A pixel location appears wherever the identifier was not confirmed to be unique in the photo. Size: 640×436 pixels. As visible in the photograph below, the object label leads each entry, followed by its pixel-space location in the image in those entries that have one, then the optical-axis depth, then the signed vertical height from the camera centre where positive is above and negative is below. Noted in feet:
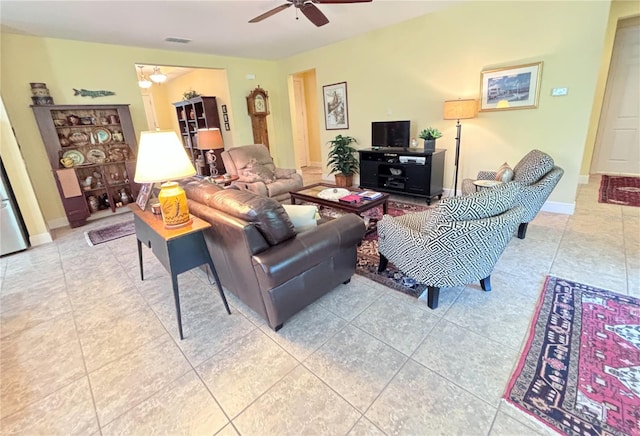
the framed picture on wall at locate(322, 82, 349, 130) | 17.56 +1.75
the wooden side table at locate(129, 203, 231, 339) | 5.64 -2.01
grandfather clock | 19.68 +1.91
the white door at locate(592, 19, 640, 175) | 14.64 +0.06
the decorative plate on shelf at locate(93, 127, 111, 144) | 14.42 +0.83
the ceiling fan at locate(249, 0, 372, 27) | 9.02 +4.01
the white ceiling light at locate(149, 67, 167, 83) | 17.82 +4.26
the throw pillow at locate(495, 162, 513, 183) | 9.52 -1.69
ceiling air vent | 13.86 +5.09
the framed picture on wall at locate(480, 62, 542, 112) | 11.14 +1.36
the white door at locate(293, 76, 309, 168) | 24.36 +0.96
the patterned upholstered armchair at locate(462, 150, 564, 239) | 8.59 -1.78
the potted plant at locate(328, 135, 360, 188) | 17.53 -1.56
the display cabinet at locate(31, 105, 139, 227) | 12.87 -0.11
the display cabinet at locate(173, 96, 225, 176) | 20.23 +1.71
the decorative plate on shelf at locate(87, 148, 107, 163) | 14.23 -0.16
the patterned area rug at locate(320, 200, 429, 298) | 7.22 -3.76
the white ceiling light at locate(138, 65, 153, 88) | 18.19 +3.98
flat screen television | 14.57 -0.13
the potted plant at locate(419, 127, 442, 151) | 13.12 -0.40
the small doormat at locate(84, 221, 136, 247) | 11.62 -3.37
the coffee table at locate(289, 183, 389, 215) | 9.45 -2.28
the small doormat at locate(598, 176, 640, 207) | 12.52 -3.56
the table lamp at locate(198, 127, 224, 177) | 12.07 +0.21
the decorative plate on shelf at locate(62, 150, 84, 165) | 13.41 -0.08
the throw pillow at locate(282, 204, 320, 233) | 6.53 -1.75
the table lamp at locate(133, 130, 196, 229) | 5.65 -0.41
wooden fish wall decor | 13.56 +2.79
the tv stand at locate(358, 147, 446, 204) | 13.26 -1.96
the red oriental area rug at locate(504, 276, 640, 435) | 4.03 -4.02
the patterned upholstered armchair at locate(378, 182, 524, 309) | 5.39 -2.20
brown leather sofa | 5.32 -2.18
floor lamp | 11.88 +0.67
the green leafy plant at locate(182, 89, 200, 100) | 21.52 +3.72
